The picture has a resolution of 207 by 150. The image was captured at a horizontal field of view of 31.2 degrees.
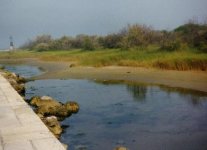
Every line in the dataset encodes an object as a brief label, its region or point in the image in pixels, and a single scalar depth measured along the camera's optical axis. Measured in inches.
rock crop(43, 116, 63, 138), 429.3
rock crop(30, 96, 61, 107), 556.1
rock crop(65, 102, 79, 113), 563.8
